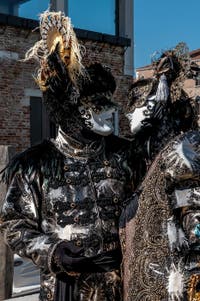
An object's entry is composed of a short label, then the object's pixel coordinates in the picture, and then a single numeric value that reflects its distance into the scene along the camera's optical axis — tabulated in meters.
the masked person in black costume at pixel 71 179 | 3.88
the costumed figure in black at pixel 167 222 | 2.99
